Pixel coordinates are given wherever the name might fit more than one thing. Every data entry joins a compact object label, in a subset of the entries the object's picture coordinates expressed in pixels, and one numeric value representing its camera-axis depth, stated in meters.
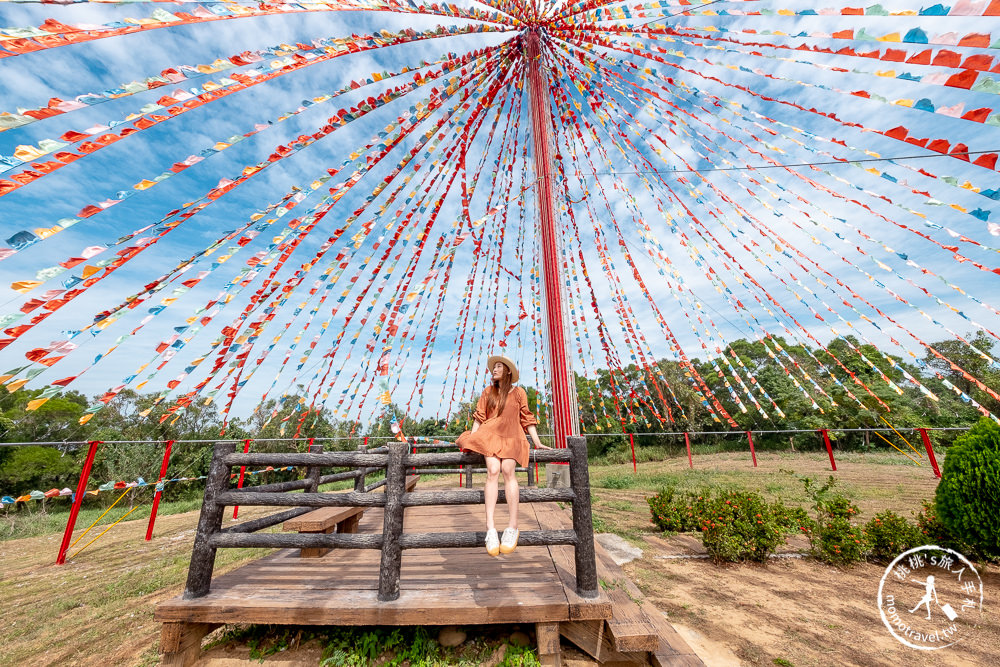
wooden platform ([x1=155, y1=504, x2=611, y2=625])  2.78
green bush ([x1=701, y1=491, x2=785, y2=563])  5.46
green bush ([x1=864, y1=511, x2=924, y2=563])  5.41
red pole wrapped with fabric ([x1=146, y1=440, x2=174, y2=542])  7.59
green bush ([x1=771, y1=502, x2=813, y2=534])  5.76
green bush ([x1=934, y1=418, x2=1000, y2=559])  4.77
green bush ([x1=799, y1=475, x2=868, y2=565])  5.30
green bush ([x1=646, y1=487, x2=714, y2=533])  6.80
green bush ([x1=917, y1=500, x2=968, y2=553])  5.30
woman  3.05
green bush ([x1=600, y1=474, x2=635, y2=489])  12.87
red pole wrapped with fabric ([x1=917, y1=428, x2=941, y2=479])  9.80
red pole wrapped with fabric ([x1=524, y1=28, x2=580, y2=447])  5.98
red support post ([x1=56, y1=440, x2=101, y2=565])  6.29
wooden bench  3.56
